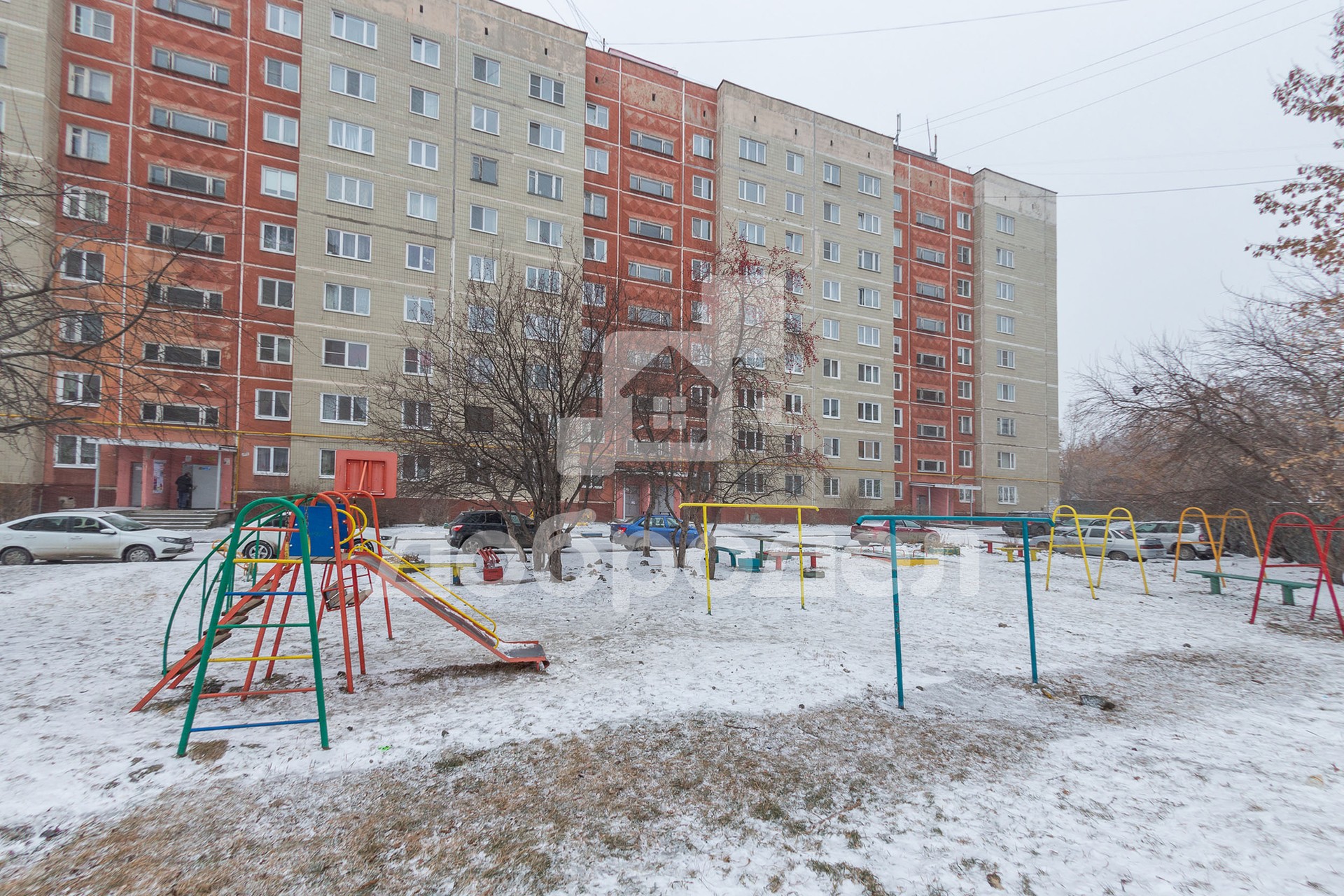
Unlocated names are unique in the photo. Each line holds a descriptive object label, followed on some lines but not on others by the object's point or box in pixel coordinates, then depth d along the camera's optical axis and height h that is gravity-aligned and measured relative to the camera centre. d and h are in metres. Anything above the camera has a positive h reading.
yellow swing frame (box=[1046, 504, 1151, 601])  12.54 -1.38
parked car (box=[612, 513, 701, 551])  20.98 -2.06
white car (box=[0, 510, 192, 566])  14.53 -1.72
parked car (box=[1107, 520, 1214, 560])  22.16 -2.28
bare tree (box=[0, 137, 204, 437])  6.70 +2.02
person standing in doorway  25.47 -0.70
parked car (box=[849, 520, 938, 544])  24.22 -2.46
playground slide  6.17 -1.45
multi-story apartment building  24.78 +14.40
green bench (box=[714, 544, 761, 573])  14.75 -2.17
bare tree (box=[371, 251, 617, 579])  12.05 +1.61
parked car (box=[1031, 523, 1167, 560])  21.86 -2.47
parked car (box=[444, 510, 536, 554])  18.27 -1.77
